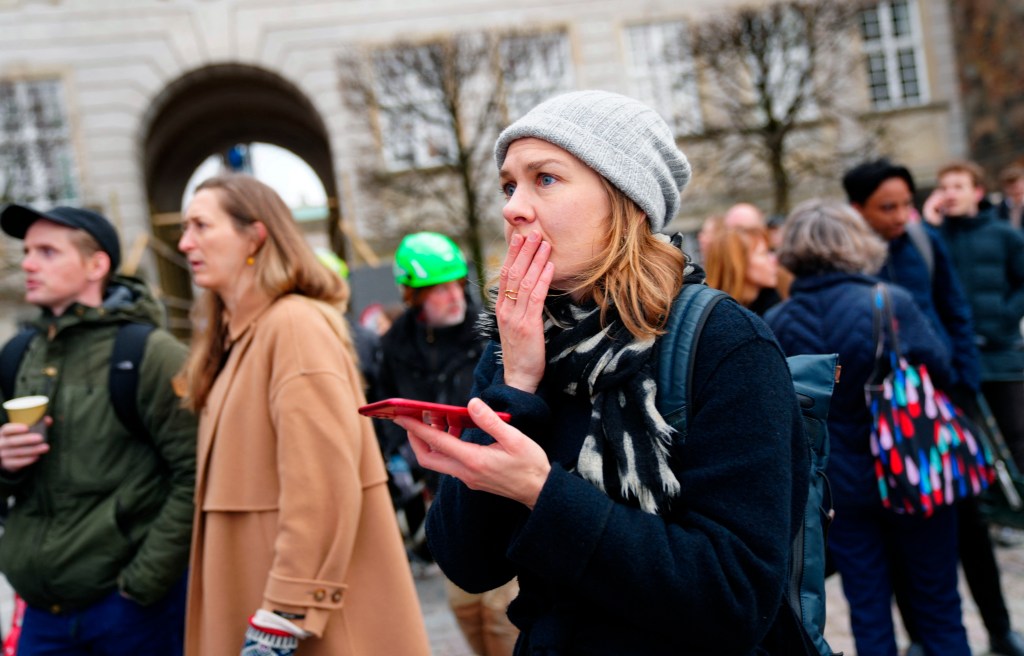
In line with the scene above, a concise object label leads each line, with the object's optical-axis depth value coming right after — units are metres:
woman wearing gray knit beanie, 1.31
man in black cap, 2.62
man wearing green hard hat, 4.04
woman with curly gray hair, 3.13
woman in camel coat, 2.21
